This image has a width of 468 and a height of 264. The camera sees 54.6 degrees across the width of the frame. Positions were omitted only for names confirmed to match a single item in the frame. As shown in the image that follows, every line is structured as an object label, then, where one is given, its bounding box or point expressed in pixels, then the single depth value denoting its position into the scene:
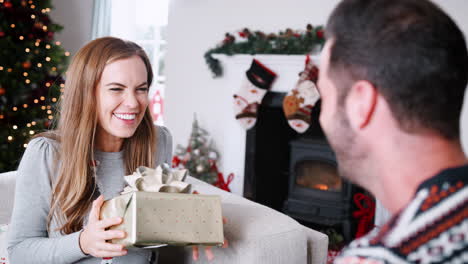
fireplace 3.64
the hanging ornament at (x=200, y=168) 4.11
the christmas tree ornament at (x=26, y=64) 3.85
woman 1.41
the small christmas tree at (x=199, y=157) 4.15
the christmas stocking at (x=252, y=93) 3.84
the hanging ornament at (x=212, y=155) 4.29
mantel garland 3.60
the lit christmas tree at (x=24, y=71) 3.83
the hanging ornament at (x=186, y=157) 4.24
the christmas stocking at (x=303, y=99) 3.57
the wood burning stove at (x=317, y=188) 3.59
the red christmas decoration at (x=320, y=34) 3.53
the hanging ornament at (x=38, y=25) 3.96
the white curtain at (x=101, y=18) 5.37
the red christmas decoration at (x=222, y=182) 4.15
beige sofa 1.43
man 0.62
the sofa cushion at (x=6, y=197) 1.91
